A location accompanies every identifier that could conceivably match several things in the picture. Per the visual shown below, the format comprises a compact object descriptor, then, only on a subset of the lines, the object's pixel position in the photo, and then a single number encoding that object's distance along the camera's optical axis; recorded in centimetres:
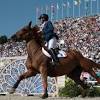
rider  1282
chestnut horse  1262
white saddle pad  1289
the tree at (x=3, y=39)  10462
